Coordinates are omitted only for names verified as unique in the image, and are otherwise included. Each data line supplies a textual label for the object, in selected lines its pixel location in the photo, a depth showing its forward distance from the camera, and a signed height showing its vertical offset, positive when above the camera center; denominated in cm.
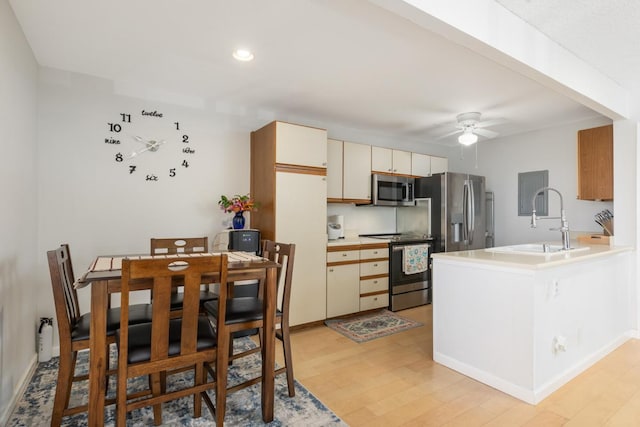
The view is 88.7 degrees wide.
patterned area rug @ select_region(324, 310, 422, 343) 328 -118
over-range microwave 432 +36
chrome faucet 280 -15
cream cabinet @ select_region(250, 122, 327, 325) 329 +10
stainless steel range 407 -71
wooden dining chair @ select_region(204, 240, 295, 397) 185 -57
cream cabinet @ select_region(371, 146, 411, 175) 436 +77
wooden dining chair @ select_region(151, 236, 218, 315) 238 -25
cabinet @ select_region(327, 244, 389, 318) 366 -73
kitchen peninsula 208 -71
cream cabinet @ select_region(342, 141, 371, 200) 408 +57
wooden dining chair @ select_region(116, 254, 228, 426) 146 -58
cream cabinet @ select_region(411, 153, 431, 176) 479 +78
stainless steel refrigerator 436 +11
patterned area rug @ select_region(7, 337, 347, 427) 187 -118
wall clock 300 +68
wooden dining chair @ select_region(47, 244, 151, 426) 158 -60
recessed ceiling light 244 +123
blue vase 329 -5
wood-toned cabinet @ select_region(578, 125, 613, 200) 356 +60
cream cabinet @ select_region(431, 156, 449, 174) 503 +81
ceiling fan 360 +114
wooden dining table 149 -46
